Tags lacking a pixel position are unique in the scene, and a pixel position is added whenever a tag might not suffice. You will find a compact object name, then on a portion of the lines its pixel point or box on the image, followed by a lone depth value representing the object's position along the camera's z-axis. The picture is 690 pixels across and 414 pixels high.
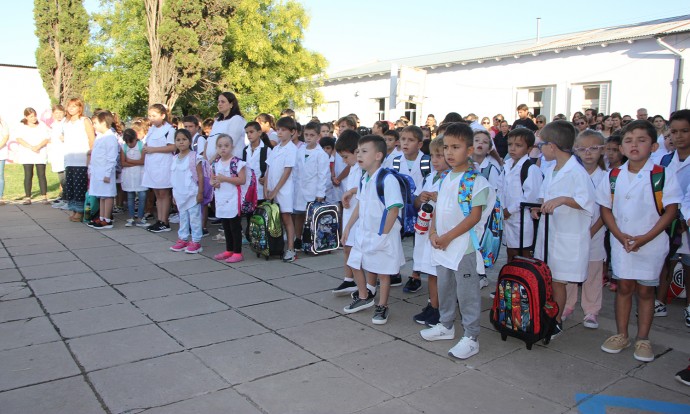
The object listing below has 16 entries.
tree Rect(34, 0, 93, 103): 24.49
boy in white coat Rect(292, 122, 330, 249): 7.09
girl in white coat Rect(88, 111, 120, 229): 8.43
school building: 13.59
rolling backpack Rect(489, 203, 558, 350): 3.83
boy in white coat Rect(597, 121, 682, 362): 3.78
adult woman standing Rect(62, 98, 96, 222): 9.23
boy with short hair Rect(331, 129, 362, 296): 5.15
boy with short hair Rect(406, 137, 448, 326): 4.47
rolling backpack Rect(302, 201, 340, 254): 6.81
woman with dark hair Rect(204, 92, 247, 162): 7.36
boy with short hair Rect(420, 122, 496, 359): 3.80
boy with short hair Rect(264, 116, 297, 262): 6.71
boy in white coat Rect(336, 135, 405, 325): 4.51
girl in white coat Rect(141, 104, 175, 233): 8.29
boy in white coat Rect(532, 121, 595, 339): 3.96
